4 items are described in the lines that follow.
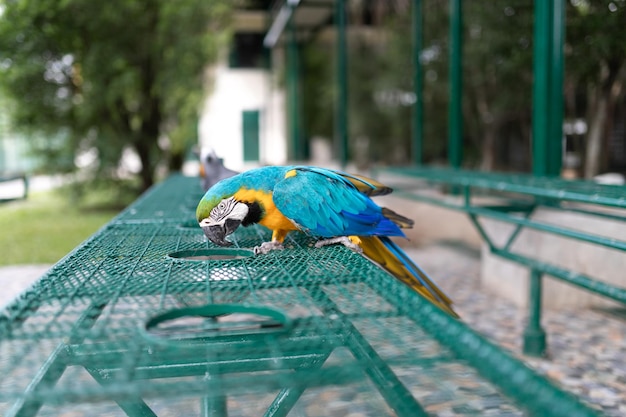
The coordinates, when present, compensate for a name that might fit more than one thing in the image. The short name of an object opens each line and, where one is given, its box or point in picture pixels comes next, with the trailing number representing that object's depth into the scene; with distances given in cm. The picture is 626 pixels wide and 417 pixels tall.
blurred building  1802
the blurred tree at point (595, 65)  438
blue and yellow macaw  171
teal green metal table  85
